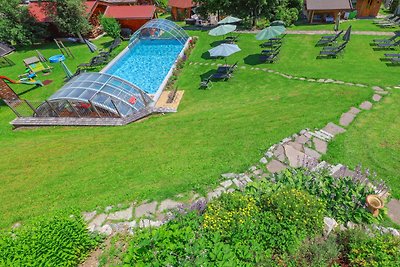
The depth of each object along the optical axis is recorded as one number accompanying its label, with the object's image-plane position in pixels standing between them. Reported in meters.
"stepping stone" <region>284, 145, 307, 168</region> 8.70
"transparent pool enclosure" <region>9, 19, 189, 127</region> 14.83
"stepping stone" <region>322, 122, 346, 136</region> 10.34
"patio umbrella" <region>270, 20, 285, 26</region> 24.47
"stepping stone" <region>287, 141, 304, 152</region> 9.41
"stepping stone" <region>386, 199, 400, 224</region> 6.80
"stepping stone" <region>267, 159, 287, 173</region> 8.49
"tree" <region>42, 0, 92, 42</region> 26.39
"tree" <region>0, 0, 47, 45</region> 27.94
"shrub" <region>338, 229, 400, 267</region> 5.13
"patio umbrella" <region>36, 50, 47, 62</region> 25.77
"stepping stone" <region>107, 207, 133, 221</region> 7.14
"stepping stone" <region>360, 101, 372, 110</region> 12.02
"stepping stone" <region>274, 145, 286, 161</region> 9.02
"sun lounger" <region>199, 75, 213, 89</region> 18.31
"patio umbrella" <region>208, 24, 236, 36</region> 21.79
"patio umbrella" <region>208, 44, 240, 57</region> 17.97
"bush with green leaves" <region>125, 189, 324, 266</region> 4.99
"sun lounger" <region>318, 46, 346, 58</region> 19.02
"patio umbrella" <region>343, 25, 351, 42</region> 19.69
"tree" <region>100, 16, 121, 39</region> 28.33
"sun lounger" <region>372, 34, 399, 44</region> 19.62
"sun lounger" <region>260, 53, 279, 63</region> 20.36
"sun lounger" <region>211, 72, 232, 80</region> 19.02
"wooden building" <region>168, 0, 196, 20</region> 36.12
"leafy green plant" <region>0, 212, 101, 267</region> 5.01
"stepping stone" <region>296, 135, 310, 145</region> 9.73
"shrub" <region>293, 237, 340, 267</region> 5.23
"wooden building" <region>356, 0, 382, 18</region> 28.83
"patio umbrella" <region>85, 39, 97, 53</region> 27.55
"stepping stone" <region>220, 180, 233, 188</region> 7.86
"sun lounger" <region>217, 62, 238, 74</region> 19.30
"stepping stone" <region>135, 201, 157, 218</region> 7.19
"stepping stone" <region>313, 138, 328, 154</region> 9.43
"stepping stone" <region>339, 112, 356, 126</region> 10.88
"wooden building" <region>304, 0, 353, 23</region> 27.72
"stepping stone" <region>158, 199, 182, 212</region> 7.30
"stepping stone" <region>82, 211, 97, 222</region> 7.21
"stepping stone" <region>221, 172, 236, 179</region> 8.16
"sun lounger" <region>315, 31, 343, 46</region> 21.16
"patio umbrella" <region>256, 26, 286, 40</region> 18.88
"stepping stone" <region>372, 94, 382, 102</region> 12.65
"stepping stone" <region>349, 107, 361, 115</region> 11.62
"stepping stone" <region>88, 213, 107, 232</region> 6.84
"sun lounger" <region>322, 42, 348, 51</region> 18.99
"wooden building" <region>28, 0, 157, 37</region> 30.69
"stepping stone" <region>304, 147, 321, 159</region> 9.16
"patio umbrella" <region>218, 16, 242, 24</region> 24.83
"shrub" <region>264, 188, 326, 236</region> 5.79
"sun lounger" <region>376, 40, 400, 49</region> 19.39
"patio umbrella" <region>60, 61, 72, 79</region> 20.90
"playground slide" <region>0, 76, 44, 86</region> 20.80
